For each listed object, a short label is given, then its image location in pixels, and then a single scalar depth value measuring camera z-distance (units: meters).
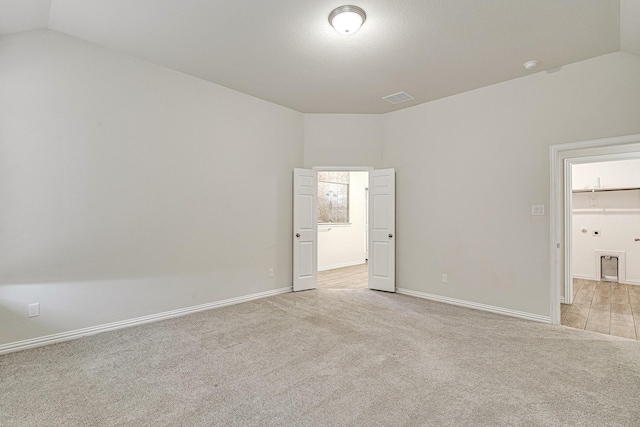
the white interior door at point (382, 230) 4.96
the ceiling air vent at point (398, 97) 4.36
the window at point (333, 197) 7.22
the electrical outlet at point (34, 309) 2.82
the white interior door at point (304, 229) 4.99
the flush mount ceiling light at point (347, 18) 2.55
